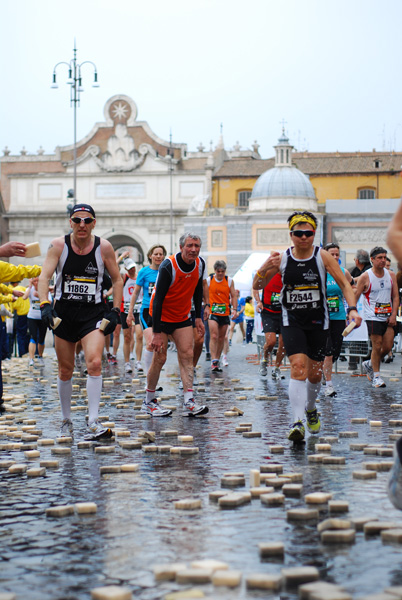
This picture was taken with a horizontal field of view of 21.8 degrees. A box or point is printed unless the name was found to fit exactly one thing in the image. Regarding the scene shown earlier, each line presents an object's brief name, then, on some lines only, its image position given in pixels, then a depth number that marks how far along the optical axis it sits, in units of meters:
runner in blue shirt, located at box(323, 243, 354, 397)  14.08
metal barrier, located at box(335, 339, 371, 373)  18.38
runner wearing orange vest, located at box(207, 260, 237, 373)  18.77
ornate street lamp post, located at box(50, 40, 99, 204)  43.34
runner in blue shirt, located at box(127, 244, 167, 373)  14.09
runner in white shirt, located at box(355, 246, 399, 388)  14.85
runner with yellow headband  8.87
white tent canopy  31.20
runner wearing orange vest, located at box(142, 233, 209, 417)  11.20
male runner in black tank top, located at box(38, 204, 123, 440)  9.39
